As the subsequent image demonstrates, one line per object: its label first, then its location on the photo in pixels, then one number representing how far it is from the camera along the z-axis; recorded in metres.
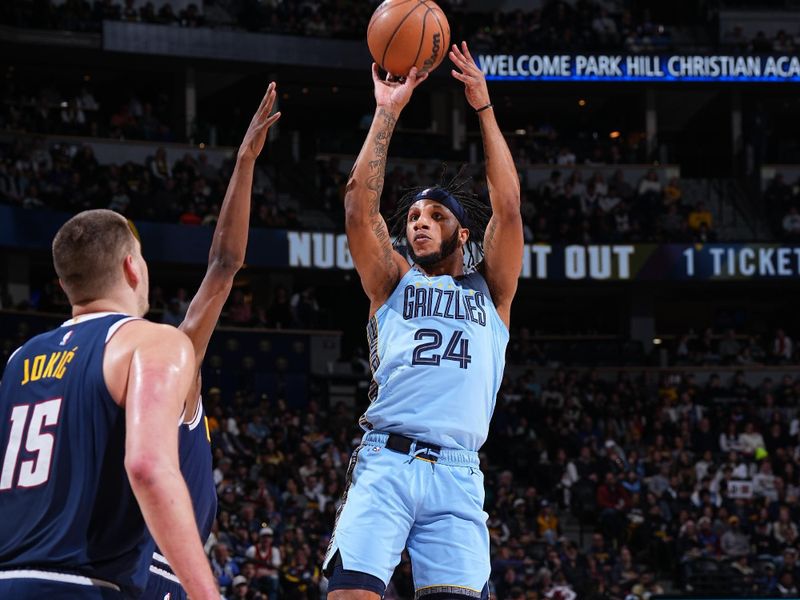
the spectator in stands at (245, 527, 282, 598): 14.65
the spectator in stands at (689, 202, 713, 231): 27.94
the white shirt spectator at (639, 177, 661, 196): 28.66
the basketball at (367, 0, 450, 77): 6.21
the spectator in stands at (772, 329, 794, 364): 27.00
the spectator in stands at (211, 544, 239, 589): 14.27
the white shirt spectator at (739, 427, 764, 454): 22.15
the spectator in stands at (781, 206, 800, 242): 27.50
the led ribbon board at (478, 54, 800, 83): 28.89
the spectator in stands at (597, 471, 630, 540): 18.92
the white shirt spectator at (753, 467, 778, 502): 20.34
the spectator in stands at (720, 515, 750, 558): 18.47
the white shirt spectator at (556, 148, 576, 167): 29.78
